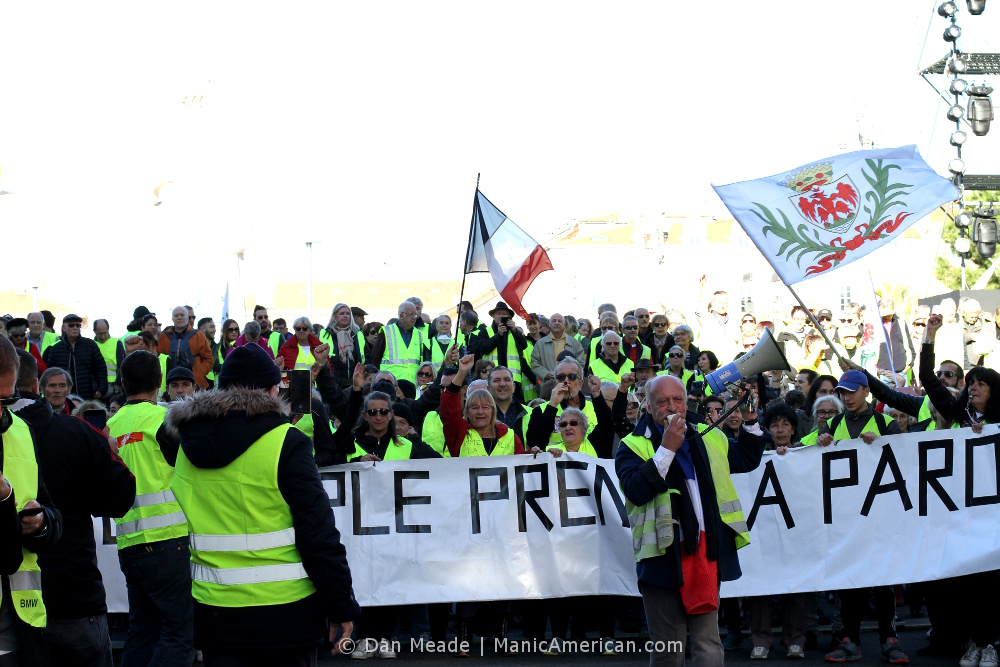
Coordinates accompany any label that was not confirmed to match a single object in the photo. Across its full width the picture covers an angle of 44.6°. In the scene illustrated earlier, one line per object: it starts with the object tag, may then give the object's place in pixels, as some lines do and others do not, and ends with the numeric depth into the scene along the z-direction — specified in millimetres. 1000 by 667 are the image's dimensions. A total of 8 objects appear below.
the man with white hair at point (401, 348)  15242
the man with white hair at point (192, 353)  15492
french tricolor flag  12125
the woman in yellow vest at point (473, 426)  9711
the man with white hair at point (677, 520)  6480
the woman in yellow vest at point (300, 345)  13664
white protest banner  9461
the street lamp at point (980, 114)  19734
